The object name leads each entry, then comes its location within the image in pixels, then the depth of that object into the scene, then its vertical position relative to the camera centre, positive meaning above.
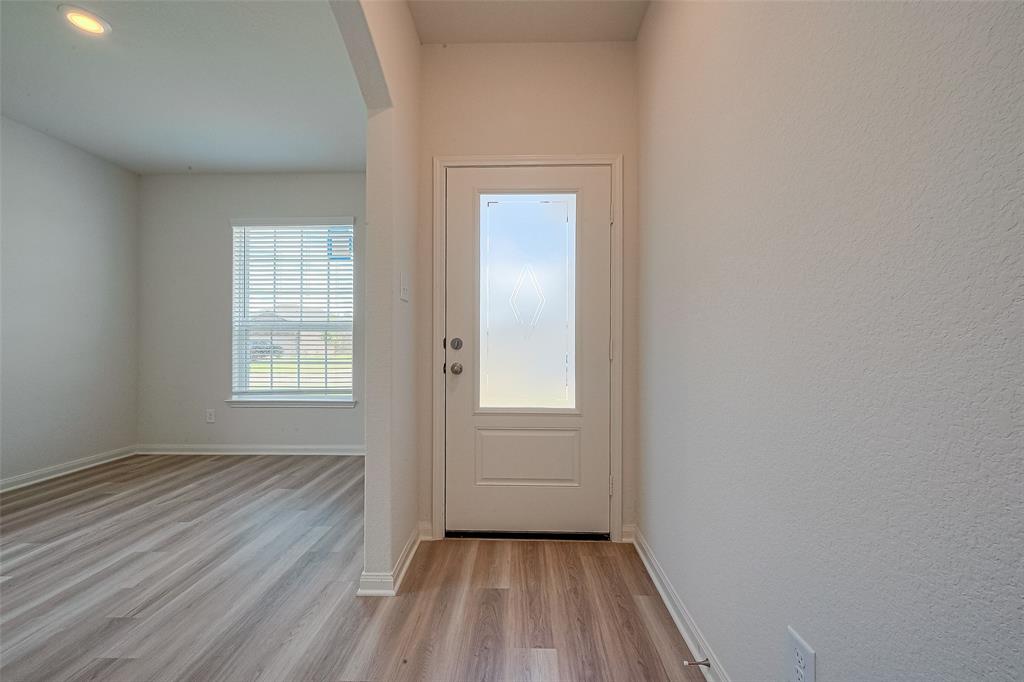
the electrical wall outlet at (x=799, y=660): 0.84 -0.64
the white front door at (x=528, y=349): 2.30 -0.02
